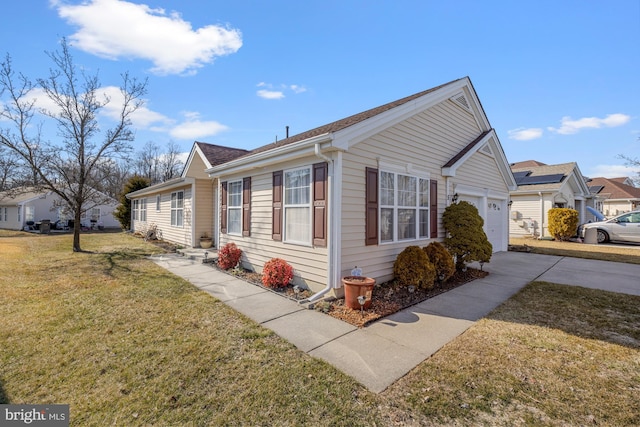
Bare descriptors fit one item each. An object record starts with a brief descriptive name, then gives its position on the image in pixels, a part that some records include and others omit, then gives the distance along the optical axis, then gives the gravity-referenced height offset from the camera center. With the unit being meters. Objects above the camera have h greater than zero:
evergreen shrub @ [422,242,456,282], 6.66 -1.08
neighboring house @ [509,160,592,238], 16.70 +1.34
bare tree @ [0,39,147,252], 12.06 +4.00
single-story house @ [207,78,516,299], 5.59 +0.68
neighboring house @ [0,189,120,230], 24.95 +0.12
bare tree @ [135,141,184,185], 41.06 +8.00
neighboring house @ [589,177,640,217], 29.91 +2.02
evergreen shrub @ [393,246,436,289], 5.95 -1.16
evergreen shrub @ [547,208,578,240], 15.20 -0.35
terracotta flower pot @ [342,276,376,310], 4.95 -1.34
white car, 13.72 -0.57
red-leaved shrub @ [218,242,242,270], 8.24 -1.24
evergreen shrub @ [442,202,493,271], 7.47 -0.54
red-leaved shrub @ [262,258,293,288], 6.30 -1.35
